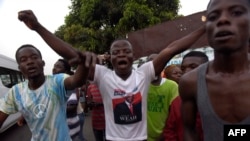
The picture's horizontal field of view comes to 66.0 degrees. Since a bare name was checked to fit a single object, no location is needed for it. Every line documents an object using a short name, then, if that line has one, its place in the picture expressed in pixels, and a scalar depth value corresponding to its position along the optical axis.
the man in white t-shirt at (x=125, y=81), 1.56
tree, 11.27
